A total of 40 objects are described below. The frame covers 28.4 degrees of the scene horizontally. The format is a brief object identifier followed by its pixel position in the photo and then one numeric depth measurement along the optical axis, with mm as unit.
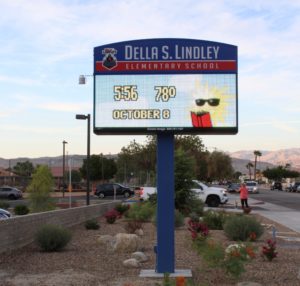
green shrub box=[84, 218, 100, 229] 18875
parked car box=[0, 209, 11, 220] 19939
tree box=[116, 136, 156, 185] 55531
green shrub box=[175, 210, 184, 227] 18969
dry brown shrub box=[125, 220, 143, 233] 16266
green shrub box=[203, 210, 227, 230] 18891
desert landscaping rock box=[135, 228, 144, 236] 16359
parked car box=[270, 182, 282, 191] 96431
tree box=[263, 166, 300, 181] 149975
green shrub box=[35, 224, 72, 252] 12805
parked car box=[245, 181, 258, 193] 69312
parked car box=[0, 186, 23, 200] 57625
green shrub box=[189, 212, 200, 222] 19062
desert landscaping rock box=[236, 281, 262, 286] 8578
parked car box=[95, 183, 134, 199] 56850
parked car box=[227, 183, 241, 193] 75575
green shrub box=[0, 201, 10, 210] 34312
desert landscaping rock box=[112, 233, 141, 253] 12555
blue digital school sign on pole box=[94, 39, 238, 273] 9656
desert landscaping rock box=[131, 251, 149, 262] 11202
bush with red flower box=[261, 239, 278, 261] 11102
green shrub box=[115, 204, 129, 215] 26219
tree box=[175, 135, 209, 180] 53781
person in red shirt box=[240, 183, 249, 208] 32984
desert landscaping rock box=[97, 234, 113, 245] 14414
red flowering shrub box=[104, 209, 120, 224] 21453
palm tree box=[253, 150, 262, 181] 169875
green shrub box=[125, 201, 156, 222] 21984
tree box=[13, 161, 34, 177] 131012
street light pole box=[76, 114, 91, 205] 27719
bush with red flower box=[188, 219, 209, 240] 10469
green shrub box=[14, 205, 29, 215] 29031
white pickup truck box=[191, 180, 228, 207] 35938
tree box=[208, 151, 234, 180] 102000
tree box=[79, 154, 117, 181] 91750
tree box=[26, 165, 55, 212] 27483
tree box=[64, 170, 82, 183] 109562
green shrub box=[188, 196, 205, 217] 24344
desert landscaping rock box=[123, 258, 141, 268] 10470
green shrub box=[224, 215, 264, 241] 14891
